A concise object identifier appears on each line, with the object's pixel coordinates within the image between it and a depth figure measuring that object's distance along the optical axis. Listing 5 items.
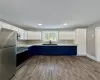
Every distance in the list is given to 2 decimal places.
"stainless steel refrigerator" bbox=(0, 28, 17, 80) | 1.63
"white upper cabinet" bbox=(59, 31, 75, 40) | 5.28
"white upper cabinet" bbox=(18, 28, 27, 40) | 3.98
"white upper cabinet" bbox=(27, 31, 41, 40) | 5.28
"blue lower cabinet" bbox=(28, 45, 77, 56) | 5.08
